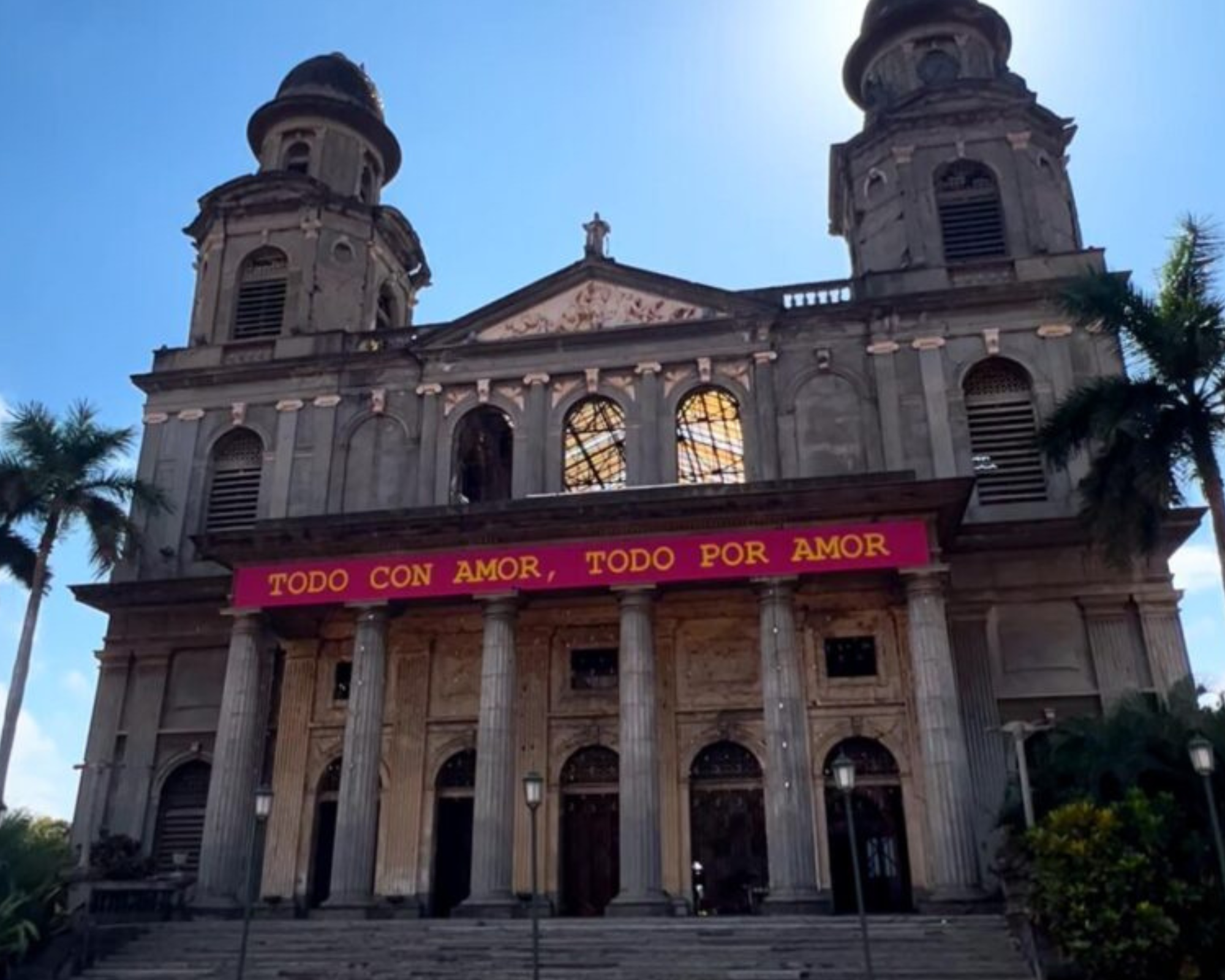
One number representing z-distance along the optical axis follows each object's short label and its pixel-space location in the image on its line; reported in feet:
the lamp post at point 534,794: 53.06
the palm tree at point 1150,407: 65.62
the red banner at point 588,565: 69.87
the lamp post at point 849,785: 50.24
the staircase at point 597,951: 54.24
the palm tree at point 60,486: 82.69
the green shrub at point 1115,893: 47.60
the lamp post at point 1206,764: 49.44
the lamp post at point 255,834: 53.98
